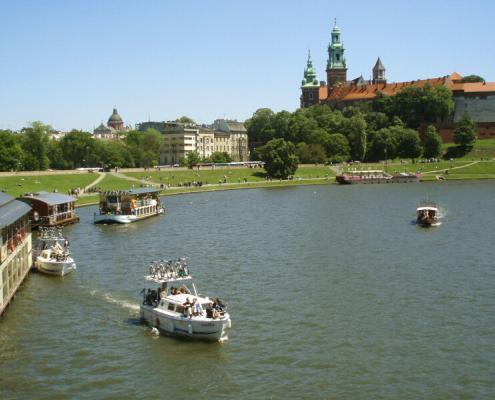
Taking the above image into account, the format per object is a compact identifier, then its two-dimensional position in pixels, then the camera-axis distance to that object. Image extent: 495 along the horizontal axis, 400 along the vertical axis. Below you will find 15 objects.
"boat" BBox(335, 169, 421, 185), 169.62
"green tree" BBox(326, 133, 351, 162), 197.09
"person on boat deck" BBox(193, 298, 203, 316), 37.58
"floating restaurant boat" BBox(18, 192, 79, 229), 82.56
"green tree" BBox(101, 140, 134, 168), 191.12
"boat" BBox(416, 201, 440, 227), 83.44
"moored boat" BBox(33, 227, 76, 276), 54.47
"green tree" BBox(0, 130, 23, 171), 144.25
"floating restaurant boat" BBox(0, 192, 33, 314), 42.97
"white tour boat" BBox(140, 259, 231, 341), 36.88
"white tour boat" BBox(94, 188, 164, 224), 89.75
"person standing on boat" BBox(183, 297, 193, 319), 37.56
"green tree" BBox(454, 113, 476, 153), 199.62
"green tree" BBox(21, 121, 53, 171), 173.62
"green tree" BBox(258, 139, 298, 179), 171.12
